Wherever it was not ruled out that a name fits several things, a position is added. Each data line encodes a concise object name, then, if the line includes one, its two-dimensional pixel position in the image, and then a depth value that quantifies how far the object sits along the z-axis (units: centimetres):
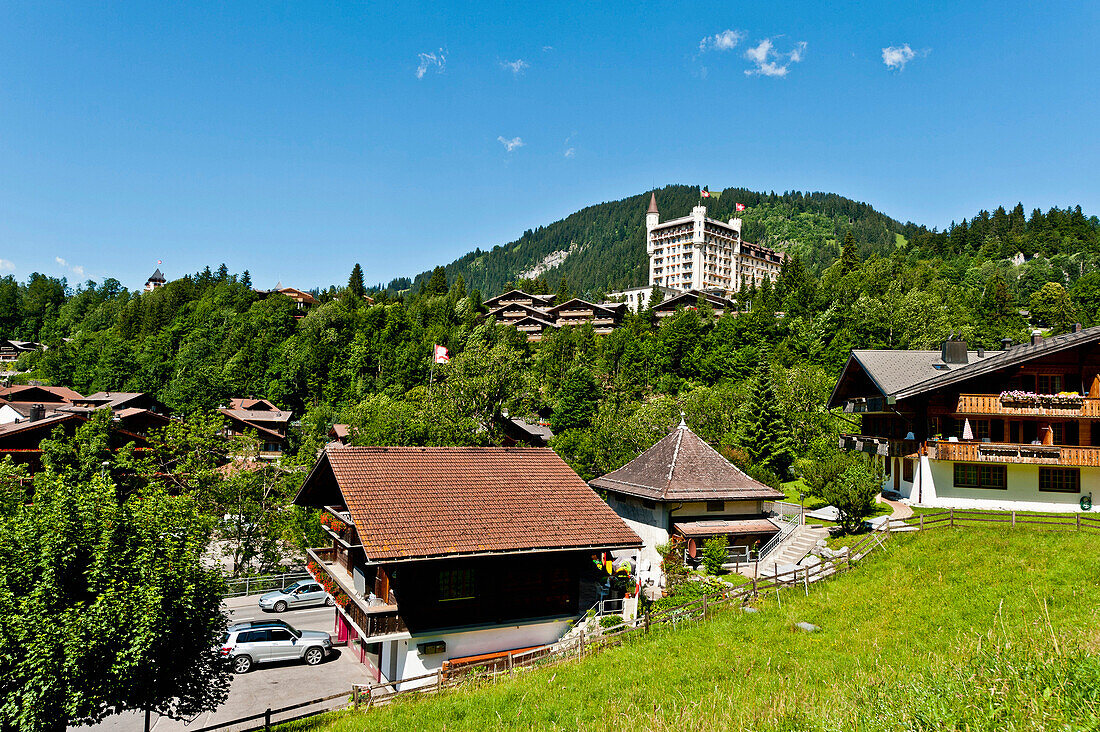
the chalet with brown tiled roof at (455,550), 2005
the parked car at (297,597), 3291
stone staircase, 2788
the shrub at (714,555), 2762
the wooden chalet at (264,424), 8488
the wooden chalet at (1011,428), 2975
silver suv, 2425
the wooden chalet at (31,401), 6969
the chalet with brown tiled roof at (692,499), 3055
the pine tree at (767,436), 4450
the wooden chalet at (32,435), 5297
